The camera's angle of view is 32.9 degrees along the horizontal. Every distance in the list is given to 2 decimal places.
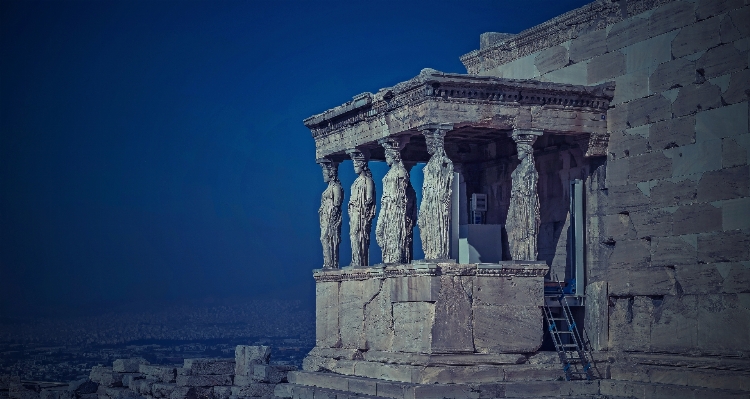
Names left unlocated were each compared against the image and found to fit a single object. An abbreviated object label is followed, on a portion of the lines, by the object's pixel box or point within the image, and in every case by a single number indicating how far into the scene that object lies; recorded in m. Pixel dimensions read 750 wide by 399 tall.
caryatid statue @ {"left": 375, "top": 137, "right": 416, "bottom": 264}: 18.38
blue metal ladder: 17.50
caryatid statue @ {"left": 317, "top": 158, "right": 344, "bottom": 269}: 20.36
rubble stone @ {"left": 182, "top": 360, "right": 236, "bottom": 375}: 21.67
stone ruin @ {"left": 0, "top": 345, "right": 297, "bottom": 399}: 20.63
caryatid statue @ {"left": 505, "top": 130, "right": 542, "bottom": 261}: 17.61
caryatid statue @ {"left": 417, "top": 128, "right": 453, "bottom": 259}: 17.25
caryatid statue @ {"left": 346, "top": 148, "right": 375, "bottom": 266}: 19.53
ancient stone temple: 16.27
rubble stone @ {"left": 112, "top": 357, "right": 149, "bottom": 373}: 23.64
